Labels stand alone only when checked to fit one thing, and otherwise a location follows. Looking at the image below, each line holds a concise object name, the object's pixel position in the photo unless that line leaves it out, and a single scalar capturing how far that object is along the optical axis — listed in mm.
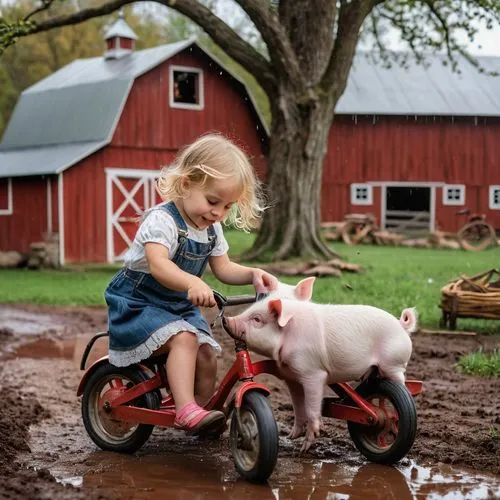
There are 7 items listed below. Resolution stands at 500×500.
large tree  16547
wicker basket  8664
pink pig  3965
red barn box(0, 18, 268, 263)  21156
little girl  4035
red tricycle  3801
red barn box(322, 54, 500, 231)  30750
